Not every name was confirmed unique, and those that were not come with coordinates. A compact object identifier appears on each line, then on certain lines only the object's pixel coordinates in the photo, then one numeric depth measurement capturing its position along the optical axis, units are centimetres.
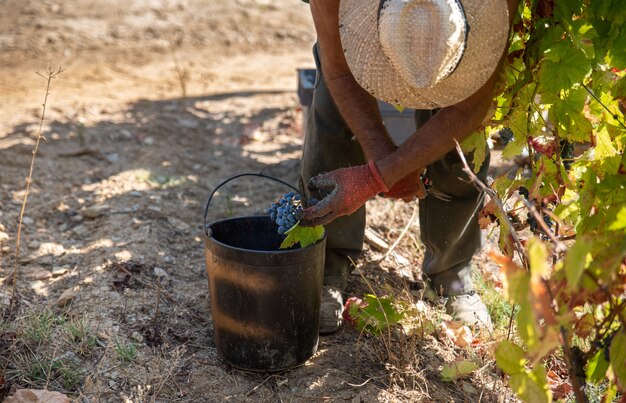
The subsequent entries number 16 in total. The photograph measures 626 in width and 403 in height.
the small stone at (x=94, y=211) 414
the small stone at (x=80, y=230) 398
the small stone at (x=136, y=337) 302
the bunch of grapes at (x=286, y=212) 269
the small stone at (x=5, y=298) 315
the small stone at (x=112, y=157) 495
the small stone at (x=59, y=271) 351
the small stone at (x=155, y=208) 423
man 224
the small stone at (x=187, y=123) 582
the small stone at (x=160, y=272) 353
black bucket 269
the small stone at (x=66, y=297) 322
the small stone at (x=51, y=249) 374
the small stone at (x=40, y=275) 348
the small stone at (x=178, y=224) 414
